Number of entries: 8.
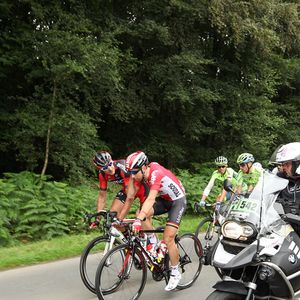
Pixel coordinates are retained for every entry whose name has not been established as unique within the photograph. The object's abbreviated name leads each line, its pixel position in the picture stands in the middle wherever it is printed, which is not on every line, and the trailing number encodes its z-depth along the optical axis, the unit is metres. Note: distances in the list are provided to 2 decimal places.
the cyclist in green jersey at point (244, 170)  9.25
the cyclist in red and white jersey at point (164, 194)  5.99
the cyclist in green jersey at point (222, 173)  10.32
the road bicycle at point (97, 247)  6.23
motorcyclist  4.64
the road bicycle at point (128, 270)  5.73
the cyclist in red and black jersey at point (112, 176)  7.34
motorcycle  3.99
